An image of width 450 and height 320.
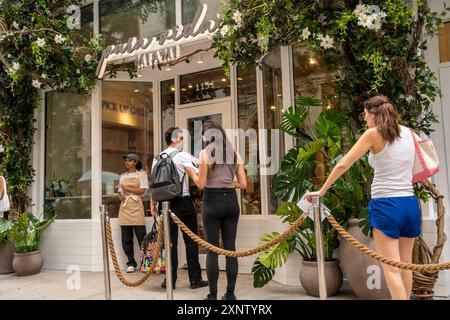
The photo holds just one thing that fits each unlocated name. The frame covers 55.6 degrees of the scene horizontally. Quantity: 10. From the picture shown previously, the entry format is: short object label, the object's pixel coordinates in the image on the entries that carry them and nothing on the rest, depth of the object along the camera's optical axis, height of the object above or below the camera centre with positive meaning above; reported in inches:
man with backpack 173.5 +2.8
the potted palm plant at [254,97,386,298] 159.0 +4.0
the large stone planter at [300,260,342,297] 165.5 -33.2
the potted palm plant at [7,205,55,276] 236.7 -24.4
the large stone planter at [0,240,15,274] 247.6 -31.6
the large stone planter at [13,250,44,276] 236.1 -34.2
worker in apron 230.9 -5.1
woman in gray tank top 150.3 -0.3
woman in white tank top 109.2 +0.8
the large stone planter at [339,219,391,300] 152.3 -28.7
